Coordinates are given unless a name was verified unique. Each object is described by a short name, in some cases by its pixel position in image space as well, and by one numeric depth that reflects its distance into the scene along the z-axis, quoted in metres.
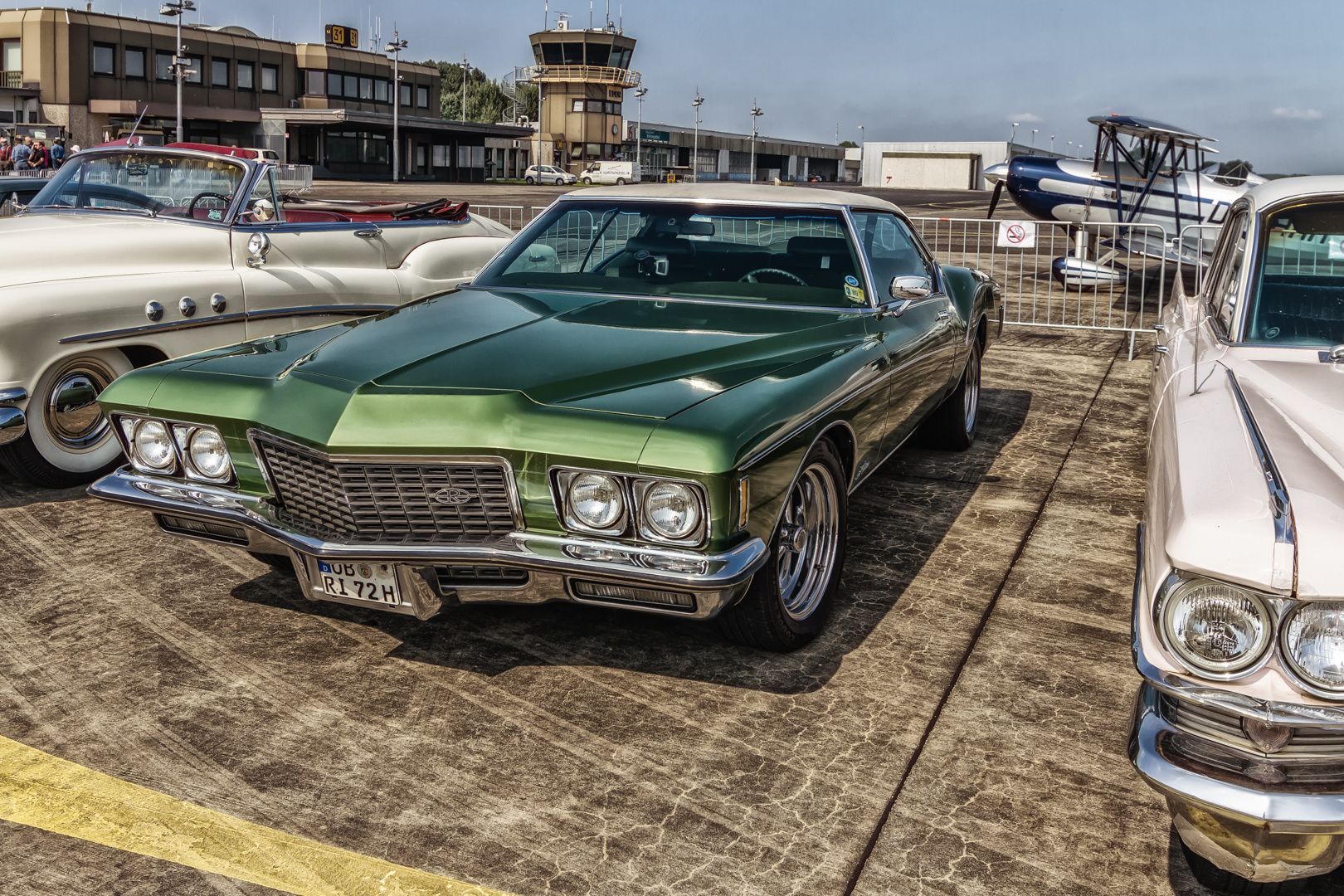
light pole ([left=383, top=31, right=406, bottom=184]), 60.38
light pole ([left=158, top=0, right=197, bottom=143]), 47.58
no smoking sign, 12.33
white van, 69.06
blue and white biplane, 15.38
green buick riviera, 3.27
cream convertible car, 5.48
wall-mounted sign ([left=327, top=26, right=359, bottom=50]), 67.50
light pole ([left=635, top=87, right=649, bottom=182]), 80.88
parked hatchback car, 67.25
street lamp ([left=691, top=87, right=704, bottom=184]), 87.64
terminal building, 53.22
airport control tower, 80.44
